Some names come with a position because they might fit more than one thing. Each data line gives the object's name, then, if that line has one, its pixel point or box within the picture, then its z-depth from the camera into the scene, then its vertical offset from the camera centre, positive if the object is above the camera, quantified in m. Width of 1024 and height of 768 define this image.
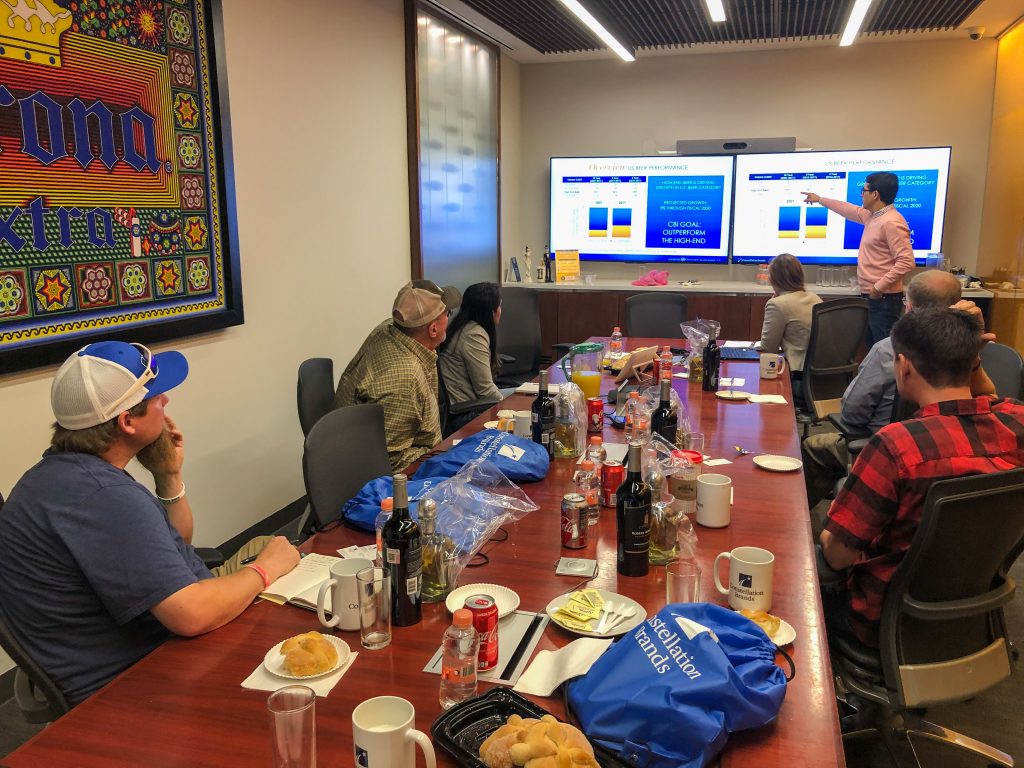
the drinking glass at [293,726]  1.07 -0.67
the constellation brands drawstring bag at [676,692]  1.11 -0.68
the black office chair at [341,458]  2.27 -0.70
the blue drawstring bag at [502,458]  2.33 -0.69
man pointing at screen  5.46 -0.18
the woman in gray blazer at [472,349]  3.96 -0.60
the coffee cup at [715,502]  2.01 -0.69
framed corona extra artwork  2.57 +0.19
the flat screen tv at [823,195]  6.53 +0.24
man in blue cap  1.49 -0.63
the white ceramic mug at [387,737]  1.07 -0.69
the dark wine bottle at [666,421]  2.72 -0.66
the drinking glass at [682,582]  1.58 -0.70
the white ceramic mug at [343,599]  1.50 -0.70
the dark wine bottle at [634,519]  1.73 -0.63
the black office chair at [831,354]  4.35 -0.70
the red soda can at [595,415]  2.91 -0.69
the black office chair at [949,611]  1.75 -0.91
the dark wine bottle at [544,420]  2.65 -0.64
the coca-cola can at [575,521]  1.88 -0.69
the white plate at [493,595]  1.59 -0.75
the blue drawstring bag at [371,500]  2.02 -0.70
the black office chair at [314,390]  3.08 -0.64
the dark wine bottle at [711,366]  3.62 -0.63
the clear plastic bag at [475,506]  1.84 -0.70
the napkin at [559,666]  1.32 -0.75
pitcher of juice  3.36 -0.63
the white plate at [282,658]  1.37 -0.76
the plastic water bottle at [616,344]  4.62 -0.68
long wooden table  1.18 -0.77
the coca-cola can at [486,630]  1.38 -0.70
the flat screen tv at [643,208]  7.05 +0.18
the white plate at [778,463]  2.49 -0.75
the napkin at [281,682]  1.34 -0.77
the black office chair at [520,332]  5.71 -0.74
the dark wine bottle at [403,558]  1.52 -0.63
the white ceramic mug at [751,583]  1.56 -0.70
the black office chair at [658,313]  5.86 -0.62
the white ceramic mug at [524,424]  2.75 -0.68
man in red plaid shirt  1.88 -0.56
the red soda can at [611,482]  2.21 -0.71
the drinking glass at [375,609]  1.47 -0.71
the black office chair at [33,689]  1.46 -0.89
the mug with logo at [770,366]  4.01 -0.69
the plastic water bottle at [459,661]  1.27 -0.69
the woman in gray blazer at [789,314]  4.75 -0.52
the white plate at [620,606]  1.50 -0.75
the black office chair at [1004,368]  3.42 -0.61
